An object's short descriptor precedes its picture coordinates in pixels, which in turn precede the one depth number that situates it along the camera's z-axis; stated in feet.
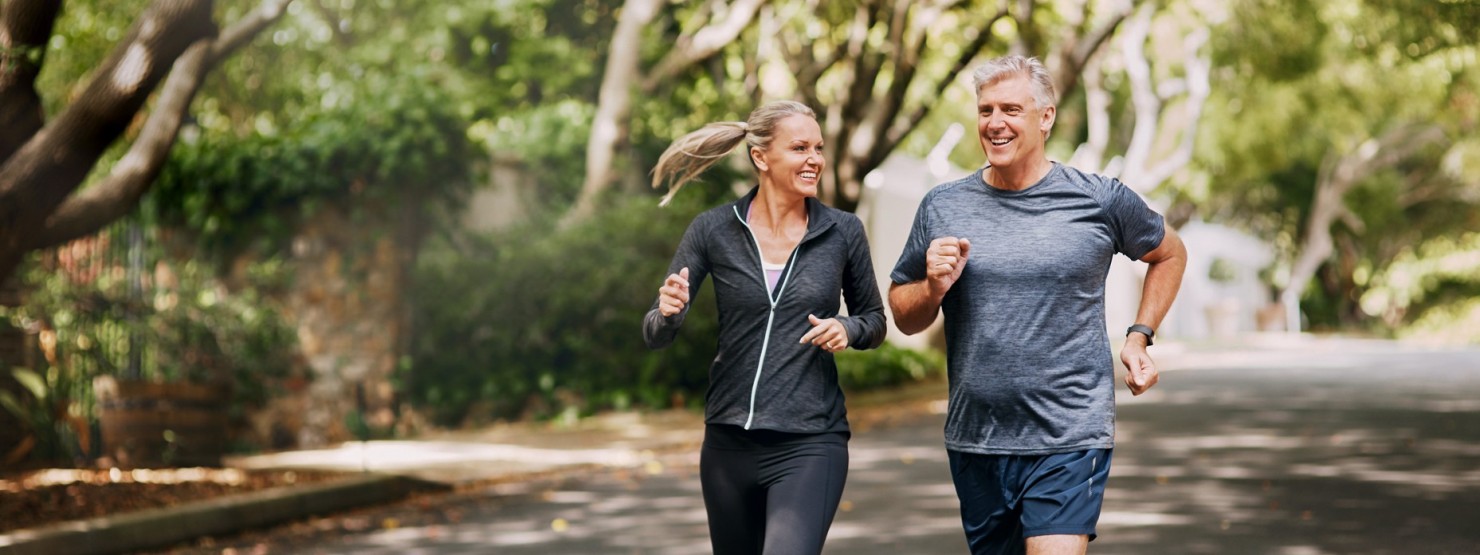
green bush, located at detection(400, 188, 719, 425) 55.52
